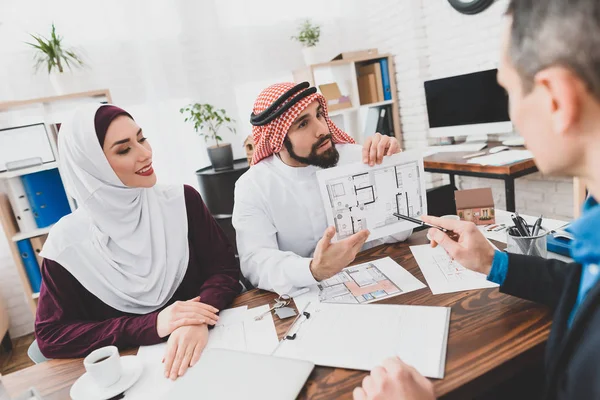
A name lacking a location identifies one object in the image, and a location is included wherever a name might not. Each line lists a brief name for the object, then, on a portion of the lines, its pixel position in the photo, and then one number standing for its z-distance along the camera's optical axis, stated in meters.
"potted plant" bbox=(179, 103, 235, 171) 3.05
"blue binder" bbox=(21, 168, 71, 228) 2.52
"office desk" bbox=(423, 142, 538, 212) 2.24
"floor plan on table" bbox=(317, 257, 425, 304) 1.07
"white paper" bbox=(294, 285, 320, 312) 1.08
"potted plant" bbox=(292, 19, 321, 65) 3.40
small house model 1.42
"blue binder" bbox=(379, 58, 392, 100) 3.58
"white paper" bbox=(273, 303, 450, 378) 0.79
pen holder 1.07
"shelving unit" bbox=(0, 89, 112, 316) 2.49
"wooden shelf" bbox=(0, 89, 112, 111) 2.46
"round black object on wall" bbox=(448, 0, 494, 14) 2.77
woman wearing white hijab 1.26
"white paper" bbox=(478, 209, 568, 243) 1.29
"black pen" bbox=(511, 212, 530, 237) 1.10
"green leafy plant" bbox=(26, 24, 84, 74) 2.64
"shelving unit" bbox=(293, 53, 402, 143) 3.43
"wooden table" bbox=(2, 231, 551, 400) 0.73
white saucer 0.84
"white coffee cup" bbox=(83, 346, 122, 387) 0.84
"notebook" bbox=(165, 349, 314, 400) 0.76
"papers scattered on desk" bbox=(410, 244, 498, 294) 1.03
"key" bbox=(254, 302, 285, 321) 1.07
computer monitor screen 2.72
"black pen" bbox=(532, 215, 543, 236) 1.10
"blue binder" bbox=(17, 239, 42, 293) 2.59
